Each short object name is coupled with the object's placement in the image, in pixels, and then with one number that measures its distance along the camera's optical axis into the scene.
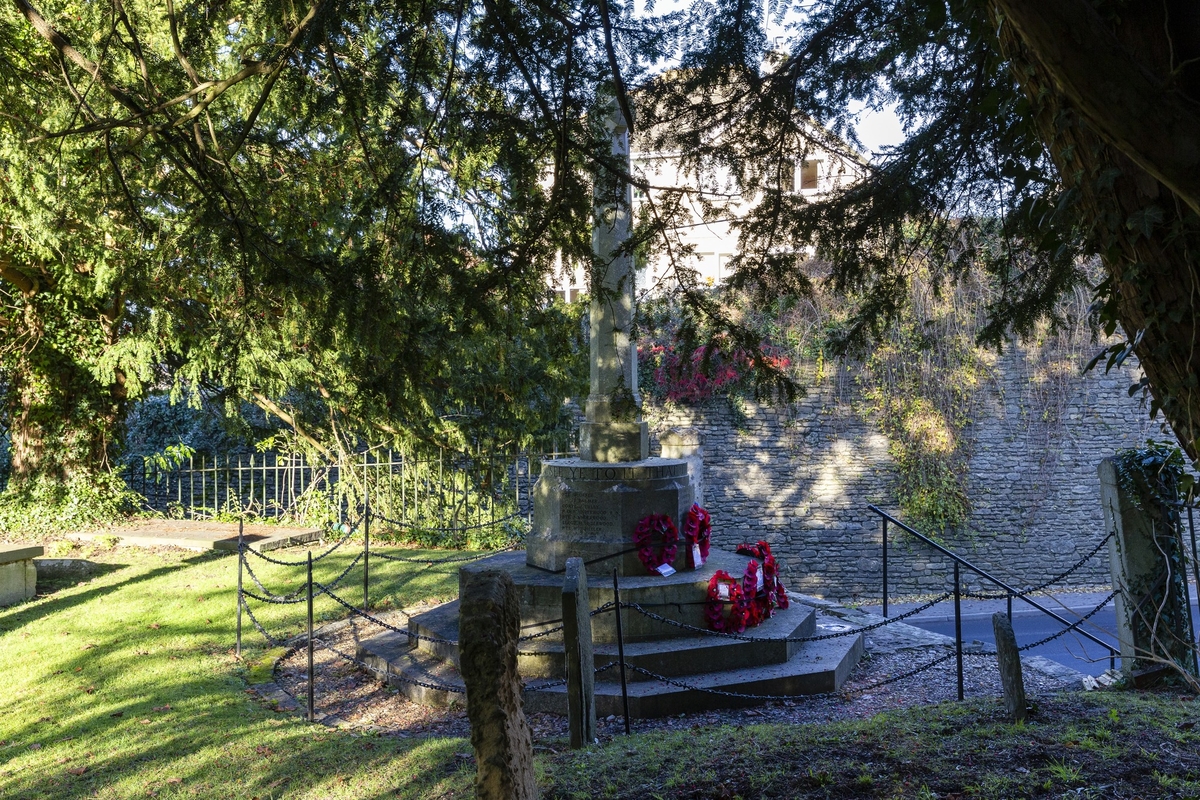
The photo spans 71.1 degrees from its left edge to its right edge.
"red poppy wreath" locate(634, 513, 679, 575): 7.05
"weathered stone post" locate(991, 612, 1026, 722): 4.41
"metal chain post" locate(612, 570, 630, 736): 5.23
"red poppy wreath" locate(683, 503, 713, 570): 7.26
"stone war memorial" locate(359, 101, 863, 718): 6.24
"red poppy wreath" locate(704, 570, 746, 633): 6.76
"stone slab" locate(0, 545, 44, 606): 8.50
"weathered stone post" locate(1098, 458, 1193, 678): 5.59
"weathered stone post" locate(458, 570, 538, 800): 2.75
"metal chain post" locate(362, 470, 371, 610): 8.41
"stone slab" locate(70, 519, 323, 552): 11.10
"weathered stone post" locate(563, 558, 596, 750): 4.77
